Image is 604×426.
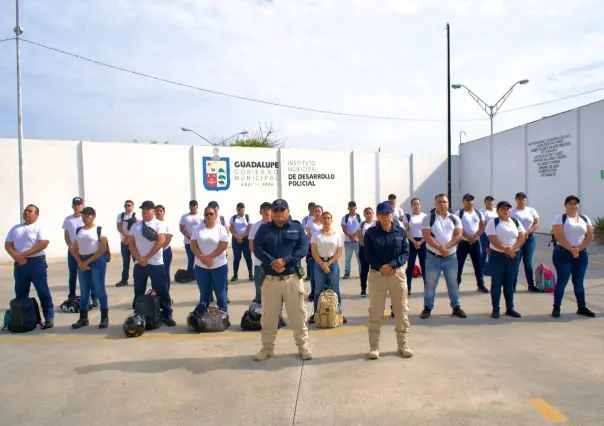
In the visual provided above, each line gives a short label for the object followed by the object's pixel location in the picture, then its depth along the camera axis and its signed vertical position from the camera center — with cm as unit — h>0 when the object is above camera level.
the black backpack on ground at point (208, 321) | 649 -158
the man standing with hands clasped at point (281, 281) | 530 -84
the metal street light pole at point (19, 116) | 1477 +310
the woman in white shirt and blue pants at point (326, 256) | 684 -73
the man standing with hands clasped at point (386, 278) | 532 -84
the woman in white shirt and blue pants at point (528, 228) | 877 -48
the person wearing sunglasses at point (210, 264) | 671 -81
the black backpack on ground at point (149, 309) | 666 -143
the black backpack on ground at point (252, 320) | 661 -160
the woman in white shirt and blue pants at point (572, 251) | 680 -73
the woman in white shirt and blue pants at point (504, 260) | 696 -86
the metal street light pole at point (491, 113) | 2370 +498
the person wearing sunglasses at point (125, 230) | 956 -41
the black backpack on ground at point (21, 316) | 666 -150
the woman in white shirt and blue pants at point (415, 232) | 862 -51
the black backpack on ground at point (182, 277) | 1078 -158
